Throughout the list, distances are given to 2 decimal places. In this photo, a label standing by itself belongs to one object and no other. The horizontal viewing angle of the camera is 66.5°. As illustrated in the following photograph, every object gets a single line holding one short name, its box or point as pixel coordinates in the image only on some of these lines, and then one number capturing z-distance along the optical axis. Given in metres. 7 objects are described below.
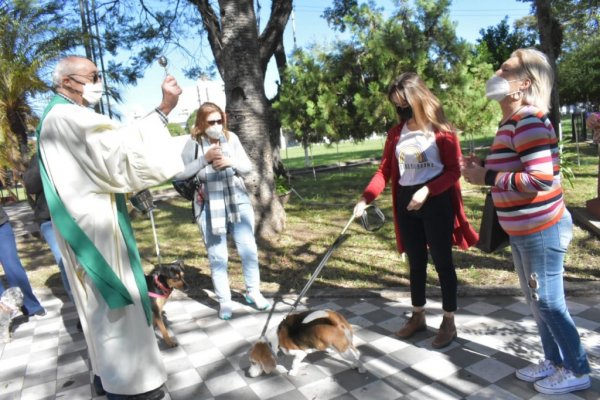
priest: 2.36
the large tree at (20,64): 10.90
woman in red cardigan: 3.05
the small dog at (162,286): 3.71
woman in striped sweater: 2.29
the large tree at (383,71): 10.42
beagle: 2.98
